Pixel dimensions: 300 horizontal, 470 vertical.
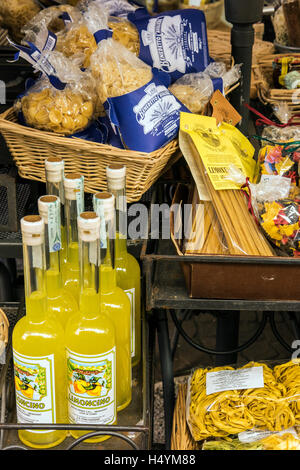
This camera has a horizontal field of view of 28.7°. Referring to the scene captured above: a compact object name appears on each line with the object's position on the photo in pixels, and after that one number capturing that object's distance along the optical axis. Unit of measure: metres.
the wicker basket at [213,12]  2.41
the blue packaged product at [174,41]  1.47
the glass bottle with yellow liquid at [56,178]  1.16
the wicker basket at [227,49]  2.02
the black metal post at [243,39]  1.42
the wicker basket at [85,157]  1.25
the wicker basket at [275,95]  1.84
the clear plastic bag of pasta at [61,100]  1.29
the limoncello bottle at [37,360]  1.05
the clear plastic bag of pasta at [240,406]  1.29
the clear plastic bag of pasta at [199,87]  1.43
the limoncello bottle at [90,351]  1.05
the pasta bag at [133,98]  1.25
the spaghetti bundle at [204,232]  1.22
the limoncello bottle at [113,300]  1.05
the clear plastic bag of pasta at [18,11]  1.61
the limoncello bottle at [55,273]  1.05
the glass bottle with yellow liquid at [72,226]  1.12
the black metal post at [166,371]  1.42
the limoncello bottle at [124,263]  1.13
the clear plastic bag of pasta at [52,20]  1.41
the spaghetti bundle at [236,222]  1.20
